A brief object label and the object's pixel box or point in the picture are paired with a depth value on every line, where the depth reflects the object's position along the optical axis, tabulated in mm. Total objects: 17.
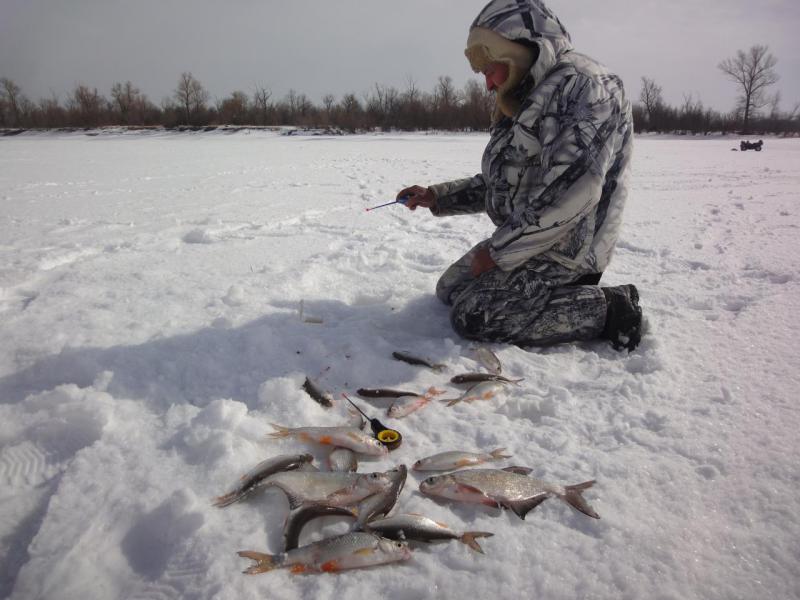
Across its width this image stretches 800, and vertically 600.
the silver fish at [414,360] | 2533
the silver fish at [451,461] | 1778
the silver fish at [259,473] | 1613
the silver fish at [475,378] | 2373
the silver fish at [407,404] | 2129
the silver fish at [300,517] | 1462
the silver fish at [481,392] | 2234
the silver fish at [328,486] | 1615
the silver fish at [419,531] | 1477
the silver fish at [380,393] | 2266
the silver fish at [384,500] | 1571
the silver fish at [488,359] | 2488
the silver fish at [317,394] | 2199
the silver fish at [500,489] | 1618
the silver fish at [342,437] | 1851
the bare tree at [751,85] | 45188
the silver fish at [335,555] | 1374
